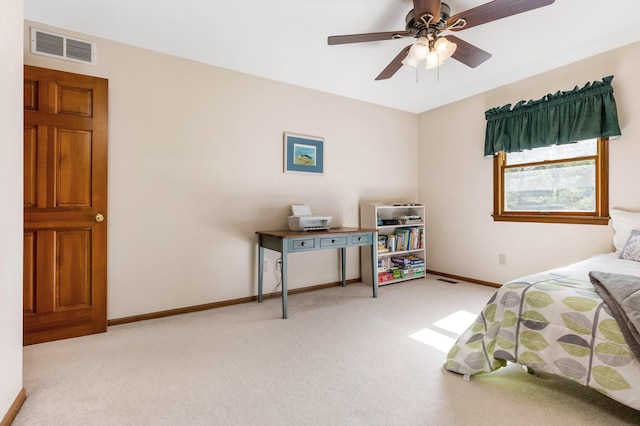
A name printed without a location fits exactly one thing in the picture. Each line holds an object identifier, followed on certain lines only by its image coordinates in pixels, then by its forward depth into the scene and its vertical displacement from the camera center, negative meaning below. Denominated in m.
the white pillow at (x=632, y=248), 2.25 -0.26
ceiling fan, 1.75 +1.17
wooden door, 2.16 +0.09
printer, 3.01 -0.06
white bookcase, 3.76 -0.34
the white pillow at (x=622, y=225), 2.51 -0.09
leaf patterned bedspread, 1.29 -0.59
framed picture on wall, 3.37 +0.69
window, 2.86 +0.31
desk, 2.68 -0.25
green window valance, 2.73 +0.93
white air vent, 2.28 +1.29
